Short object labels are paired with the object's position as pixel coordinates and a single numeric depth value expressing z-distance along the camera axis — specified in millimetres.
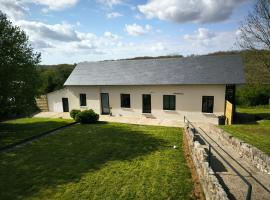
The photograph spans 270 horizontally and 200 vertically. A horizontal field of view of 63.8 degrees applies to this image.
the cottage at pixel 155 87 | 19438
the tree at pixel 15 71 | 14508
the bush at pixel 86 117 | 19578
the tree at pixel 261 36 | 17141
